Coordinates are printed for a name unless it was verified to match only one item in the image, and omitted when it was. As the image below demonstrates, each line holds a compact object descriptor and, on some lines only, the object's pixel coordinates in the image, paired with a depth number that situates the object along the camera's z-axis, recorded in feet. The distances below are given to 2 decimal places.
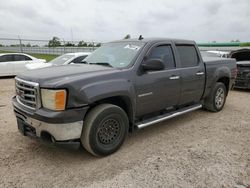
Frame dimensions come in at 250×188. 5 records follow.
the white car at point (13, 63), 41.29
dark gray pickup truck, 10.15
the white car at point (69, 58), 29.95
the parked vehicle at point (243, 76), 29.32
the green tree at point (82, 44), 134.21
